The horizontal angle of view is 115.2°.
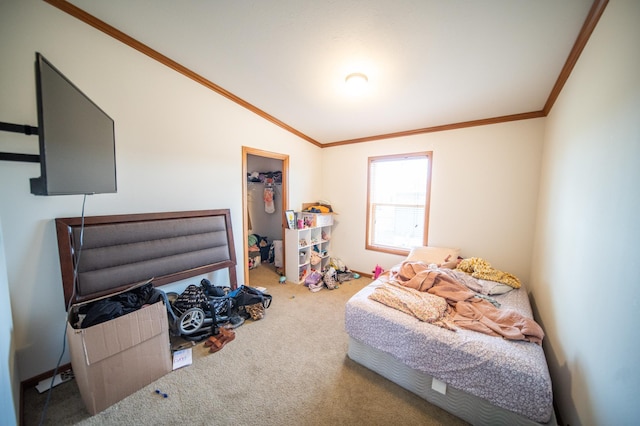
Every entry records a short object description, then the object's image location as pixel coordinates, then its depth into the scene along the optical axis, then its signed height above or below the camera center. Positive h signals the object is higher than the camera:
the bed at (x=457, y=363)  1.12 -1.04
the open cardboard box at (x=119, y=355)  1.29 -1.10
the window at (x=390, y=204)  3.02 -0.07
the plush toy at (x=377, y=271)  3.24 -1.12
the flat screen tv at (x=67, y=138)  0.88 +0.31
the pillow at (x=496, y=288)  2.03 -0.86
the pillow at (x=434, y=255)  2.64 -0.72
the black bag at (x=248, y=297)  2.45 -1.20
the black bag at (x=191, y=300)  2.05 -1.05
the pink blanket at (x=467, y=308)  1.38 -0.85
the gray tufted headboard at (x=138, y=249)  1.60 -0.49
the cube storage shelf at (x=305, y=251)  3.29 -0.90
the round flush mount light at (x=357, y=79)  1.92 +1.17
